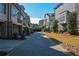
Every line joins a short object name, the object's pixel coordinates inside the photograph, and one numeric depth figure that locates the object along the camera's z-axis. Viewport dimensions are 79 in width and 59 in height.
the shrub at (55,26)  12.87
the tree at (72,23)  9.96
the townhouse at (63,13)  11.17
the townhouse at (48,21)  16.55
